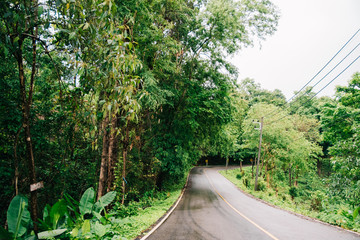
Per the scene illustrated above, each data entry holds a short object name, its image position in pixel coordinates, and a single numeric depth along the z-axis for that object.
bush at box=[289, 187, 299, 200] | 26.88
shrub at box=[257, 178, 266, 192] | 20.51
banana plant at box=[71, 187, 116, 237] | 4.03
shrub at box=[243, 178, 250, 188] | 23.20
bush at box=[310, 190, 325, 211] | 16.97
